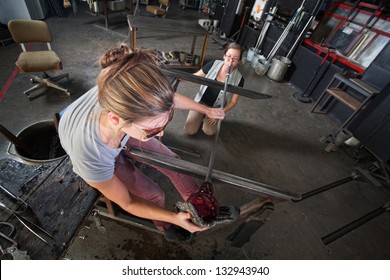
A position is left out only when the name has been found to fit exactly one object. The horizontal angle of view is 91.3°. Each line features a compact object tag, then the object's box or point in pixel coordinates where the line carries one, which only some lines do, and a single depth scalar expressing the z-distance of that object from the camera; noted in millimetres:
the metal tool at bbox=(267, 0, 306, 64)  4422
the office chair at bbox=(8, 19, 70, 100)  2881
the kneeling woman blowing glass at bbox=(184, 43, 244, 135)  2450
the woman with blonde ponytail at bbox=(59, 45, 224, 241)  890
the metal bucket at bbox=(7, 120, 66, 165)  2250
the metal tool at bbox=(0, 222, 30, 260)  1049
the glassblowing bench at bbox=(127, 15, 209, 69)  3939
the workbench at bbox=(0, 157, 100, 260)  1126
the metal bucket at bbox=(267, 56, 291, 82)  4969
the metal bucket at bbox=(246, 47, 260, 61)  5720
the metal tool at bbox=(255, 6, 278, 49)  5113
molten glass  1011
